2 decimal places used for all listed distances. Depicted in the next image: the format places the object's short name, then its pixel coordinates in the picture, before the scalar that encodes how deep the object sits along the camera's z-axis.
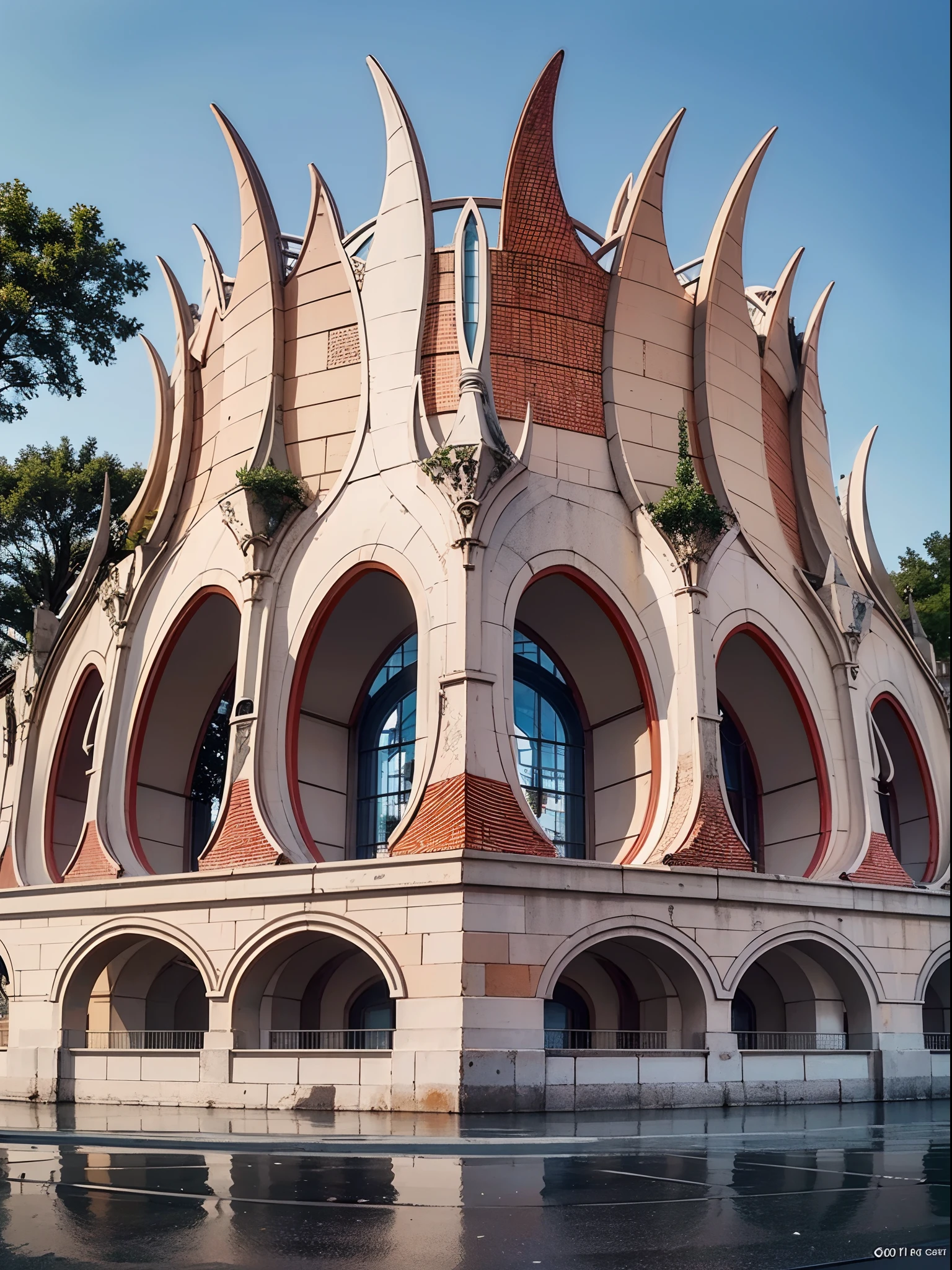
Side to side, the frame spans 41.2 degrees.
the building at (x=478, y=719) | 19.69
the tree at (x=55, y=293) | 23.03
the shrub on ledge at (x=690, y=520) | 22.91
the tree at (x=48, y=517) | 32.84
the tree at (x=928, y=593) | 35.44
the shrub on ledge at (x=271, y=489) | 23.36
